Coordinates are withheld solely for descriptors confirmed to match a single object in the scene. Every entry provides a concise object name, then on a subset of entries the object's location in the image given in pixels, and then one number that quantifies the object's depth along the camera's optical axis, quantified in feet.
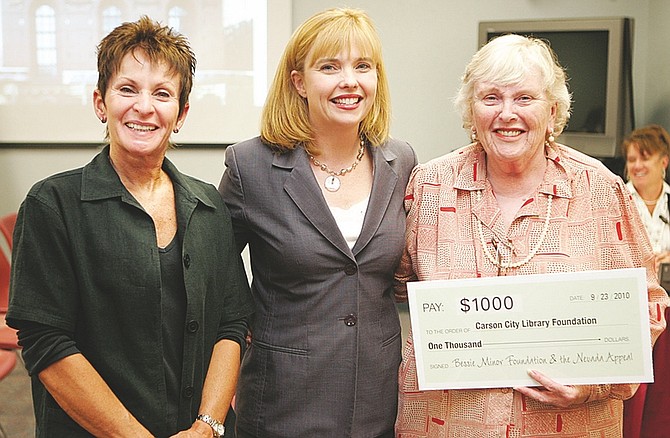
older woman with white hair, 6.70
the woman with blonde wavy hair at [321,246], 7.11
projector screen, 19.25
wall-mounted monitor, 18.28
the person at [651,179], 15.61
